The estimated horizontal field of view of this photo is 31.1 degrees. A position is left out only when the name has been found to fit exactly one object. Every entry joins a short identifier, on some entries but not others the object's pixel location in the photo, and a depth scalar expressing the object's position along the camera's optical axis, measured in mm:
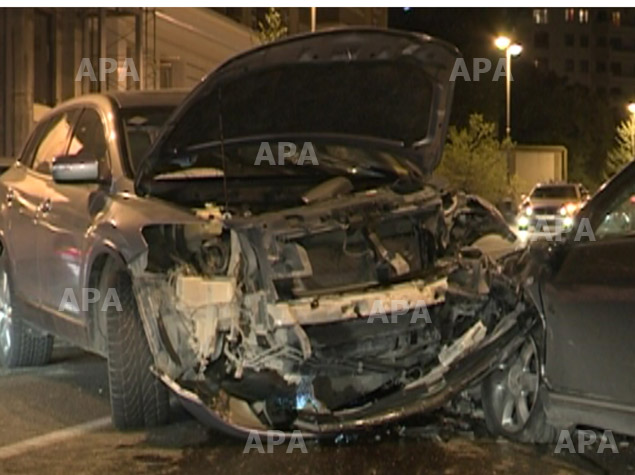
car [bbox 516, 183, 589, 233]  24422
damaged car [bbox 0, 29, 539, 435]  6078
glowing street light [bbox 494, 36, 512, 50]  40625
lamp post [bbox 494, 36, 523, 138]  40688
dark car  5320
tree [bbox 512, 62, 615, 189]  68562
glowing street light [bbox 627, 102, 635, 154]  48812
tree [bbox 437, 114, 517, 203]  38188
